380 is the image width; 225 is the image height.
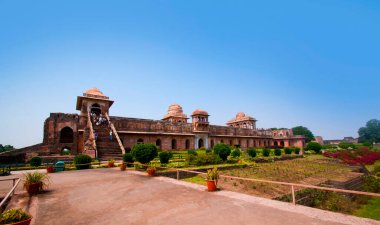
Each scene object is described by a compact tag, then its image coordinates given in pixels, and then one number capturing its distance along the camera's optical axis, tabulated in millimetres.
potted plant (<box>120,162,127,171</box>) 13344
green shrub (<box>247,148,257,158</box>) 26441
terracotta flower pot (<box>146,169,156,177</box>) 10934
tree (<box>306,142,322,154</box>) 40344
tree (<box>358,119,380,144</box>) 95488
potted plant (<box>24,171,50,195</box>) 7418
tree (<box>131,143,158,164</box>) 14466
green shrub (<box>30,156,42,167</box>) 17484
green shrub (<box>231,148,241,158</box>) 25220
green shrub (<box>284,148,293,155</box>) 35688
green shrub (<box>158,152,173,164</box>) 17489
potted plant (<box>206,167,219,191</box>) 7289
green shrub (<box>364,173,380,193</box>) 15809
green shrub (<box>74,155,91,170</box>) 14797
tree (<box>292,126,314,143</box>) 89062
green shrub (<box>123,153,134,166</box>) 15336
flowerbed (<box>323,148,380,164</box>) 28739
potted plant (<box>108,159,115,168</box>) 15218
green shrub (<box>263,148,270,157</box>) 29544
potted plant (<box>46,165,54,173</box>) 13180
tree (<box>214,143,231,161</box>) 22156
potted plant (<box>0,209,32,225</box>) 3770
